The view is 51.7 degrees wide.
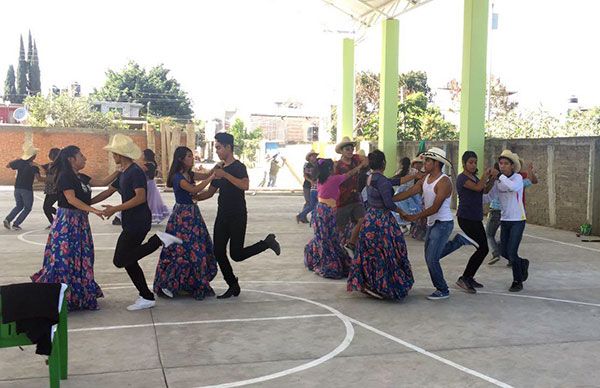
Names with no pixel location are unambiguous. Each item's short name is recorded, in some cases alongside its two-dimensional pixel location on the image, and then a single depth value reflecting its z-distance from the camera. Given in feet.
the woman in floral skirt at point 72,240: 20.20
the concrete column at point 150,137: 93.74
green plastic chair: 13.29
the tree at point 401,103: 92.58
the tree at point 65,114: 115.75
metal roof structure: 68.23
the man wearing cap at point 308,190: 44.19
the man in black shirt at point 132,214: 20.56
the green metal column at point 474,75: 53.52
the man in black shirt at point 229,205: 22.56
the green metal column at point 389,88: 71.56
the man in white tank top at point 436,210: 22.35
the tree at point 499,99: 146.10
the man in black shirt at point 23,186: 41.65
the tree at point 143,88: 212.64
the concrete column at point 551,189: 47.21
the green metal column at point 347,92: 87.25
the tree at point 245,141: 177.58
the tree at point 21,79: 237.86
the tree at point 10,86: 239.71
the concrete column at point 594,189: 42.75
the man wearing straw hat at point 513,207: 25.02
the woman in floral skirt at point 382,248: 22.40
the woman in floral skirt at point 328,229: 27.37
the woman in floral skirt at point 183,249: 22.71
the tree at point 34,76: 241.55
